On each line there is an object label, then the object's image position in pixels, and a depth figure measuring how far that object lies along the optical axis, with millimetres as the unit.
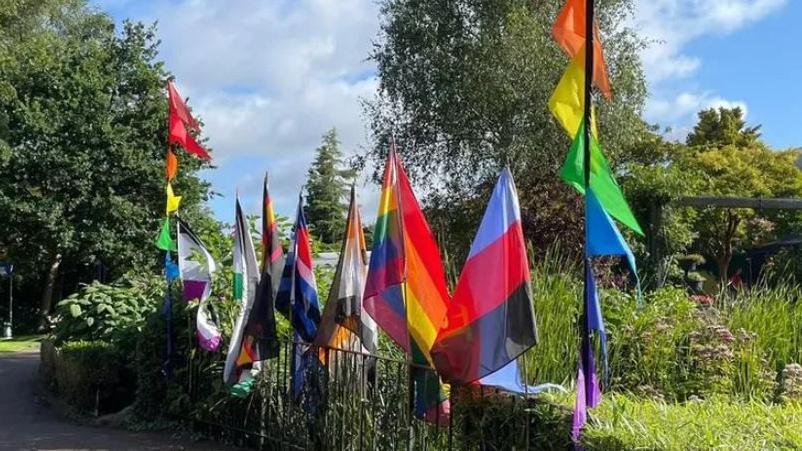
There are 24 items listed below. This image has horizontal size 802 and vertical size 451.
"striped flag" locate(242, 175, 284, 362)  7543
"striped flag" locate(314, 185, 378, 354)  6609
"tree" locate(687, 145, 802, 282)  31672
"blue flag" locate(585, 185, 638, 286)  4703
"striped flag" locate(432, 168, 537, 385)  4766
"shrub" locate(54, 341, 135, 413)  11148
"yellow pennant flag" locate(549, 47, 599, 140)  4953
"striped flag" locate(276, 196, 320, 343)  7469
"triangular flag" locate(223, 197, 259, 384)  7723
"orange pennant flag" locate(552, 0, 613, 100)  5070
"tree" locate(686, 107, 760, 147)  37906
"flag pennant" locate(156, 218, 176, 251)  10518
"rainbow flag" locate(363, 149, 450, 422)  5547
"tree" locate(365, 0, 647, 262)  17203
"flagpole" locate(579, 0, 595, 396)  4797
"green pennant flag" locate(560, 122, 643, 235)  4859
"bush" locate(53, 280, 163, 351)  12844
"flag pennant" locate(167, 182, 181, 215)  10391
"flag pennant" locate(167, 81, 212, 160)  10555
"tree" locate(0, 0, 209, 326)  27641
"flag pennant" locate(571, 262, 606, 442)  4387
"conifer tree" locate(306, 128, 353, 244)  60819
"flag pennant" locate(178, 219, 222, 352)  8602
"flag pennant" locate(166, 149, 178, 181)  10914
